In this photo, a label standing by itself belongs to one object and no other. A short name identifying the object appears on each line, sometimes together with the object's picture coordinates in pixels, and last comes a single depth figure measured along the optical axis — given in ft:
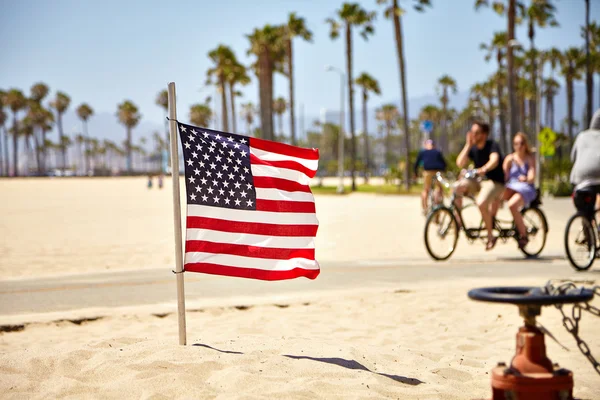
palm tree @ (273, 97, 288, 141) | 536.58
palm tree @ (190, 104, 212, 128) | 507.96
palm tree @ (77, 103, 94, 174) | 559.38
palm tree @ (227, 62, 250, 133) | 259.60
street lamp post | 162.98
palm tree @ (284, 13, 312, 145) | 205.77
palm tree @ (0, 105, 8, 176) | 544.62
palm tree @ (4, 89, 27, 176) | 490.08
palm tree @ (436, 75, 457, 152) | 380.41
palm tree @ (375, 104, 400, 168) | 595.88
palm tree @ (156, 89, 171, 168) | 518.78
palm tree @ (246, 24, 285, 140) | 207.92
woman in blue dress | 37.81
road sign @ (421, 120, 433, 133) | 129.90
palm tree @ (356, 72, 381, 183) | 302.25
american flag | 17.52
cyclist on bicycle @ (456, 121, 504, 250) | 37.01
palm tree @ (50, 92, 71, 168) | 528.71
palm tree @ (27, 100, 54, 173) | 508.69
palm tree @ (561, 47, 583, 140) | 251.39
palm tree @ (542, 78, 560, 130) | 362.33
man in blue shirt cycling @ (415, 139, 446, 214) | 60.85
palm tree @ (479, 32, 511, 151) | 229.15
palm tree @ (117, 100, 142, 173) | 528.63
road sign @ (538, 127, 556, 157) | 129.20
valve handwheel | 9.84
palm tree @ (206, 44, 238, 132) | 257.55
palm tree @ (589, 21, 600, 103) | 221.83
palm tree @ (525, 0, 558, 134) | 179.93
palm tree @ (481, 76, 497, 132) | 354.33
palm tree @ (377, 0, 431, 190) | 160.35
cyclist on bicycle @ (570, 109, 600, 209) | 30.73
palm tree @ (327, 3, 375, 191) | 192.90
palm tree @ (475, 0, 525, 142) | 134.62
